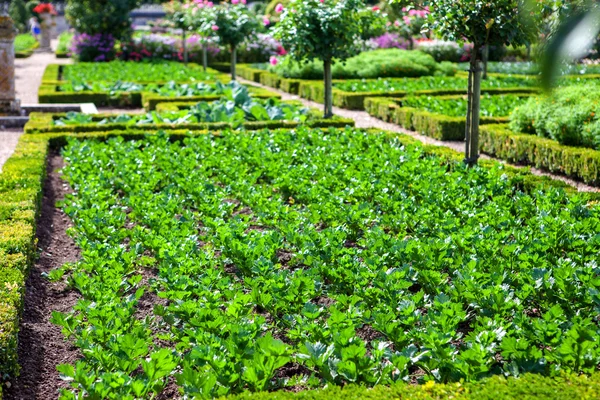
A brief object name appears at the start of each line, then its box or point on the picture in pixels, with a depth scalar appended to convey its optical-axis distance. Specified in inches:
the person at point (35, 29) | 1656.0
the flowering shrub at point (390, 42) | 1079.0
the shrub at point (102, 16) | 1005.2
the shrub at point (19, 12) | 2046.1
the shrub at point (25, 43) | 1402.3
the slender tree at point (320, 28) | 466.0
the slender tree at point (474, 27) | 309.6
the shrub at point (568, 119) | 345.7
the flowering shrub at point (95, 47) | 995.9
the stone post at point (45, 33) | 1513.3
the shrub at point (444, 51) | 1013.2
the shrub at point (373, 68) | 754.2
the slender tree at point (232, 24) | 691.4
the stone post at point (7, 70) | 531.6
